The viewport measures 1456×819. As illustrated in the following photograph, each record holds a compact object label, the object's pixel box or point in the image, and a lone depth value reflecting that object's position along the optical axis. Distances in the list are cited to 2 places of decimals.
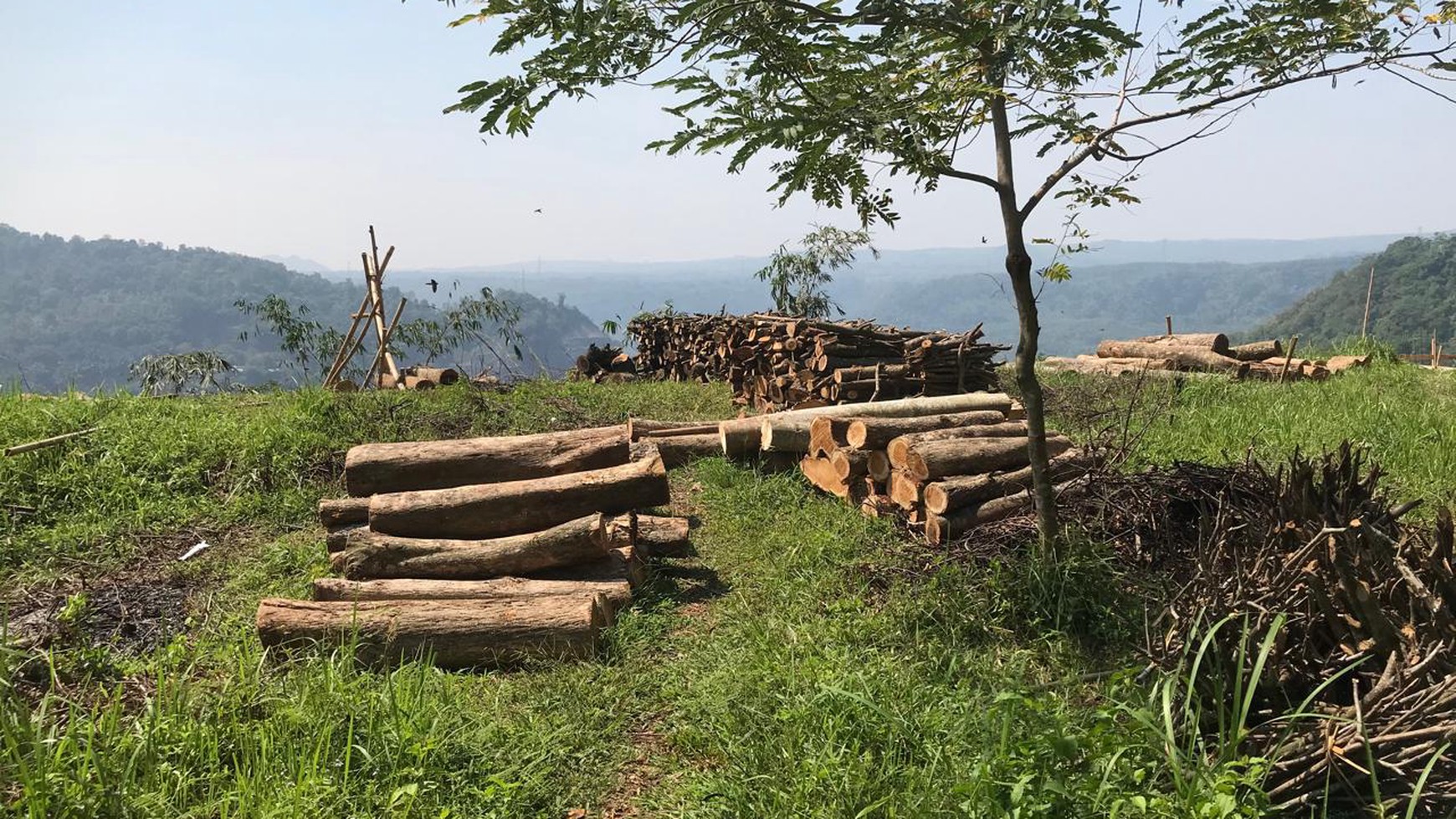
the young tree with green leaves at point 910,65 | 3.01
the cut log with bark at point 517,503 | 5.61
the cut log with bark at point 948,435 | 5.88
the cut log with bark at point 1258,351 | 14.80
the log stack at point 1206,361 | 13.39
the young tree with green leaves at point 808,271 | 23.91
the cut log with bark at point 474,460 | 6.21
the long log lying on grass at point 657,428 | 8.61
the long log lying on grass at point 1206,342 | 14.43
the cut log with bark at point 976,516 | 5.40
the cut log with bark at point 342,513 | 5.84
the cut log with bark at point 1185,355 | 13.80
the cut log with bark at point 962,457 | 5.64
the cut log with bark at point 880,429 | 6.35
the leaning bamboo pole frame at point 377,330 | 13.67
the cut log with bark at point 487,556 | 5.17
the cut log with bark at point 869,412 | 8.00
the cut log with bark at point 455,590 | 4.78
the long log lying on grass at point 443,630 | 4.26
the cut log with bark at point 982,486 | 5.43
